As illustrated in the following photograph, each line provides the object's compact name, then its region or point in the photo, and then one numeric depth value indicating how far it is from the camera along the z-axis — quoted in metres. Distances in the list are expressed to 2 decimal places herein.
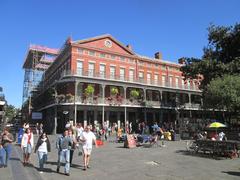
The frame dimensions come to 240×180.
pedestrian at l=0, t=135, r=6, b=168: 7.72
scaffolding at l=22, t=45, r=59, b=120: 42.88
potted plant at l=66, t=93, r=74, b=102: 24.00
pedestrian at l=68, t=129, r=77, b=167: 7.06
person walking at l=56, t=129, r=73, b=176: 6.65
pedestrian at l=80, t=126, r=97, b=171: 7.21
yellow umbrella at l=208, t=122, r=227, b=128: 13.35
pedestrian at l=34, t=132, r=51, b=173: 7.04
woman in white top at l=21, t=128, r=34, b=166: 8.17
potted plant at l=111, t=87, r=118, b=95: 26.03
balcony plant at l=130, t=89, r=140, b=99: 27.15
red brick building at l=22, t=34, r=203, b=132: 25.34
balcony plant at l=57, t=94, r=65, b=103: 24.21
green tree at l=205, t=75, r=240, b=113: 16.28
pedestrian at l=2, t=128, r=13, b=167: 8.04
